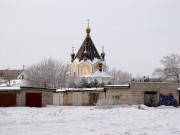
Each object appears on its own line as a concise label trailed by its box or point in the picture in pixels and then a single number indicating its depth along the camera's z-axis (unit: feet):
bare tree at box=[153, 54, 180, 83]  246.47
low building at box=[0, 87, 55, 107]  123.65
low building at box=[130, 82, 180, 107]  135.54
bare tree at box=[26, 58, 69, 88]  216.74
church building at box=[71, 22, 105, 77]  234.17
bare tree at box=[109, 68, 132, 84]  399.40
